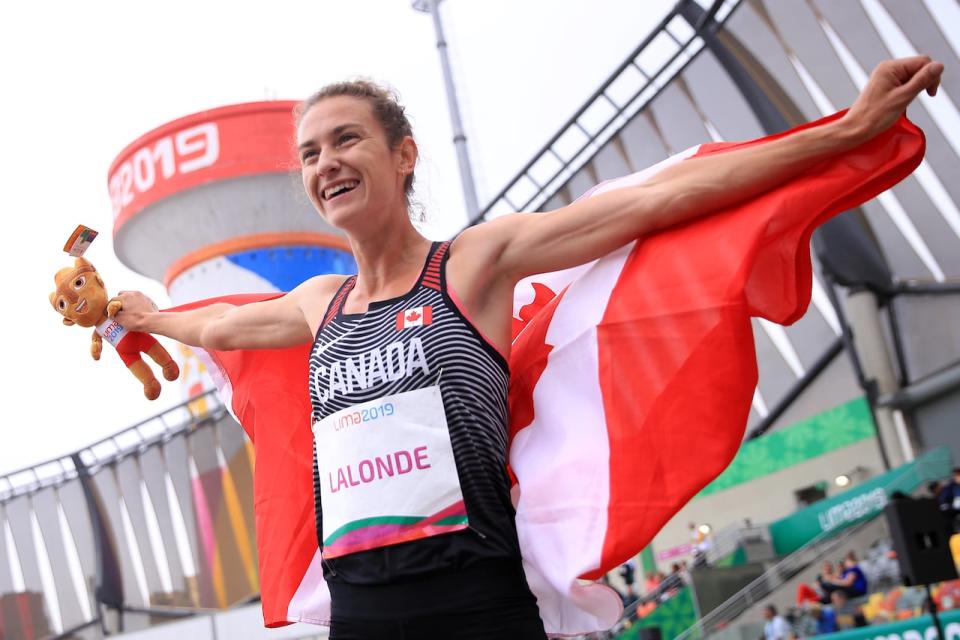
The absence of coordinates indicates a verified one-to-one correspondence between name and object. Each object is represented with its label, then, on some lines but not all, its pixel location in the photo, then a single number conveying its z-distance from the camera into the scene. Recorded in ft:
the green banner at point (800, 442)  55.42
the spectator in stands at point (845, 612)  37.91
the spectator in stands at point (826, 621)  39.75
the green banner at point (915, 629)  26.20
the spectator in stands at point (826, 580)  42.09
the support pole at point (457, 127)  60.64
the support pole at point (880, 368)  52.65
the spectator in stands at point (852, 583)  40.70
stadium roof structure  42.45
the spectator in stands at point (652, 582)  56.59
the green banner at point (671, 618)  50.47
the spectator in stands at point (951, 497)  35.45
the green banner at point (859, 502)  49.52
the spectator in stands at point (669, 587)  52.95
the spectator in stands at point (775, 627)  40.93
